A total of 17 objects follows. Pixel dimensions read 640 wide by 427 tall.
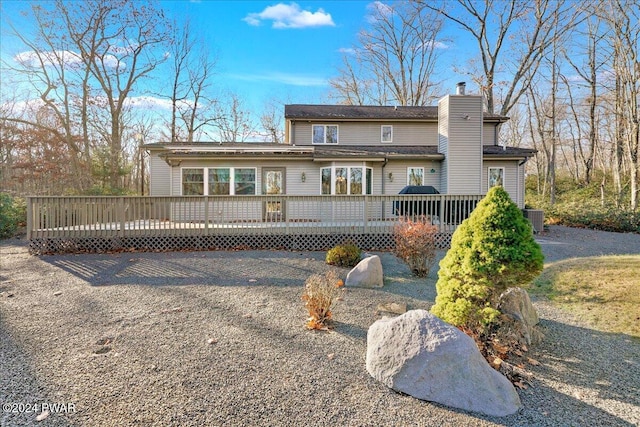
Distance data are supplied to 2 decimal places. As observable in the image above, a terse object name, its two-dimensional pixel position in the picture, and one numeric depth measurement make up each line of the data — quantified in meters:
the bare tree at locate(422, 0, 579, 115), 19.00
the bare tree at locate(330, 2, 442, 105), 25.08
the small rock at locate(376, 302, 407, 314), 4.55
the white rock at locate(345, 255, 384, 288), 5.66
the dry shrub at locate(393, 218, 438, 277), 6.22
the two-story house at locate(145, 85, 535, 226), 12.18
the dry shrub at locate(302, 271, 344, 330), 4.03
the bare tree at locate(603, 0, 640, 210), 15.22
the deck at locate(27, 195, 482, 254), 8.30
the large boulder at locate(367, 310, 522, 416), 2.57
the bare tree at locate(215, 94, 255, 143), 27.47
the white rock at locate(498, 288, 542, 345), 3.71
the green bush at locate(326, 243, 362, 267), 7.00
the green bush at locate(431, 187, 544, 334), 3.28
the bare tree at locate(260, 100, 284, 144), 29.61
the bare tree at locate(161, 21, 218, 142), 24.31
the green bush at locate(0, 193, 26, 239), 11.41
